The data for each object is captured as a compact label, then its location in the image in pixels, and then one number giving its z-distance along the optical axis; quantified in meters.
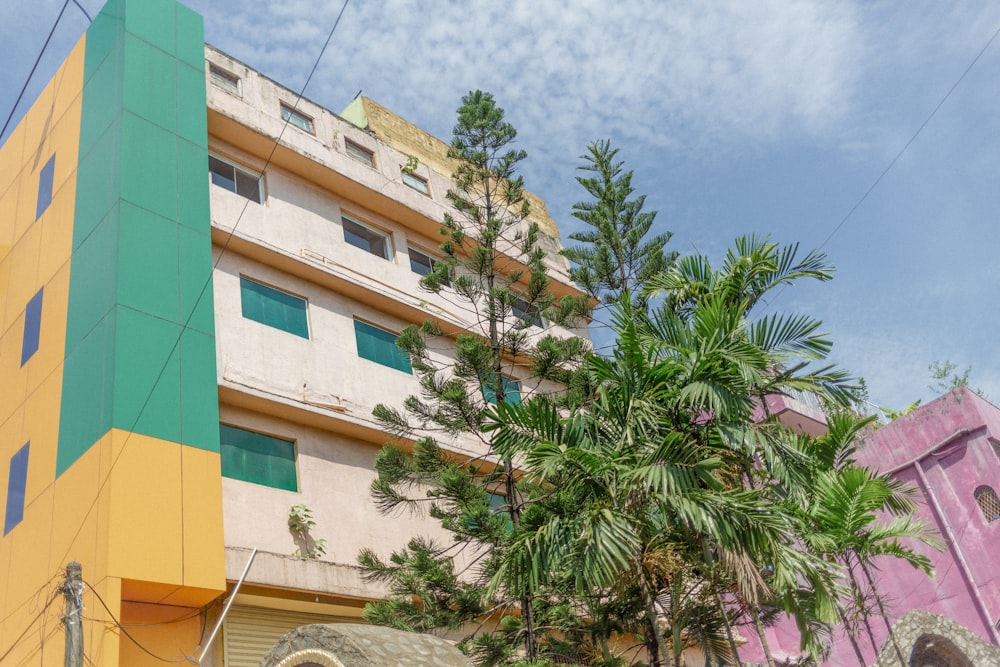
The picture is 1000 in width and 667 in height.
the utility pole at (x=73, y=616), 7.59
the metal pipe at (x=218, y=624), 9.38
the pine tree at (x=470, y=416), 10.34
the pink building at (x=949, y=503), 14.95
